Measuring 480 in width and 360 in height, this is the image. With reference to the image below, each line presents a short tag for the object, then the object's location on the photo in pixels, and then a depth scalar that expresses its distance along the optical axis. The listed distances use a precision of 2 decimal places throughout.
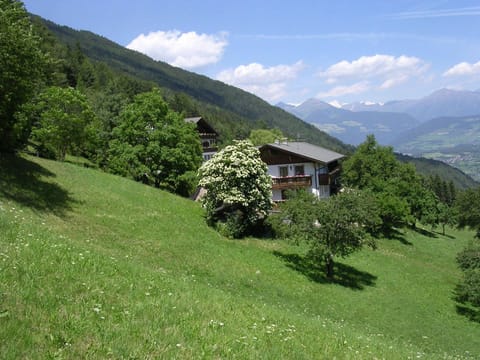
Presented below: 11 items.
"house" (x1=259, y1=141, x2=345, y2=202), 57.59
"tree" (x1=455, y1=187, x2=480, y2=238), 99.14
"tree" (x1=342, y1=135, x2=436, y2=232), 58.94
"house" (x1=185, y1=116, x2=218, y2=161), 93.94
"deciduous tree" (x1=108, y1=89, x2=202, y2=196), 47.81
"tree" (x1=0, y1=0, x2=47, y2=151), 22.66
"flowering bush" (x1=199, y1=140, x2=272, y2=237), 35.97
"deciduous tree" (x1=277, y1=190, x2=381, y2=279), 29.03
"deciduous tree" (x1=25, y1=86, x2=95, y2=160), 45.03
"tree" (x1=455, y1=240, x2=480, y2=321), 29.62
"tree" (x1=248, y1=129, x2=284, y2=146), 113.06
